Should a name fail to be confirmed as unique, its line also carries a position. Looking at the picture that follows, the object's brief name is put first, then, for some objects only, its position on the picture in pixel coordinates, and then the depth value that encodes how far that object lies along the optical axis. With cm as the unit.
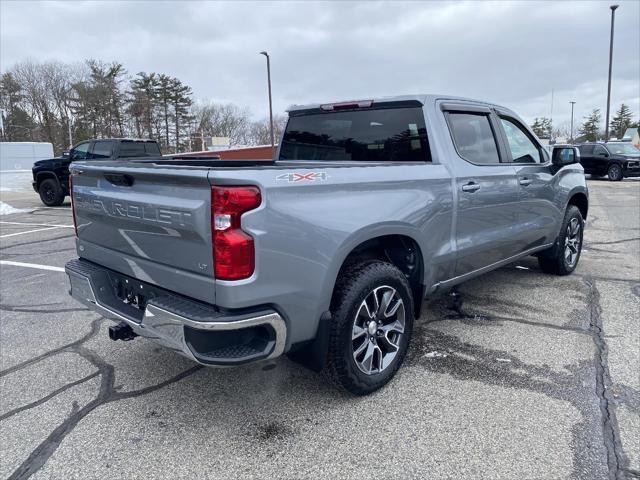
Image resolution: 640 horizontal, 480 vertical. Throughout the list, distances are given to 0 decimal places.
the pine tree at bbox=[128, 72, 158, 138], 5122
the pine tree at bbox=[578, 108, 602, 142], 7488
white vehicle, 2959
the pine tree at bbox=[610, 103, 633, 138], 7231
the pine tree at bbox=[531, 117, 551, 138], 8069
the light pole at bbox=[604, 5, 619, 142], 2681
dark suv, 2033
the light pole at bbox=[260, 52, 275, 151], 3148
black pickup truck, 1253
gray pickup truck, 231
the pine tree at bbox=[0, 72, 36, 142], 4656
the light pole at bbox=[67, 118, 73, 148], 4781
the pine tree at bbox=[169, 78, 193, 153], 5703
